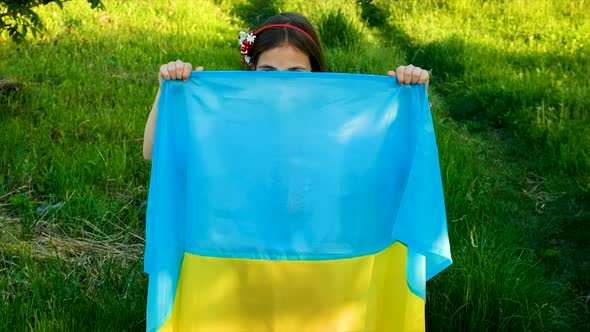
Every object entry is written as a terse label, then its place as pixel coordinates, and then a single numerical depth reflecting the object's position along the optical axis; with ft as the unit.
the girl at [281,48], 8.14
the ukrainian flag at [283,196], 6.81
